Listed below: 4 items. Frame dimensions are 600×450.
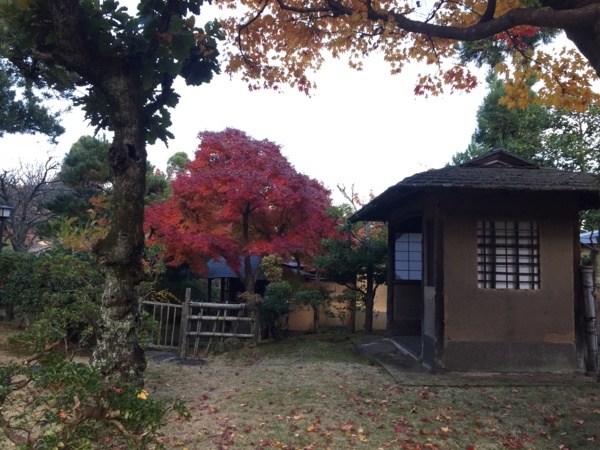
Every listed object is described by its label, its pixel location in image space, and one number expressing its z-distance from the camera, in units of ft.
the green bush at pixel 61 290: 21.20
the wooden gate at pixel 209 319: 38.17
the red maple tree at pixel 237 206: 37.68
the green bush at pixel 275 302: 41.01
